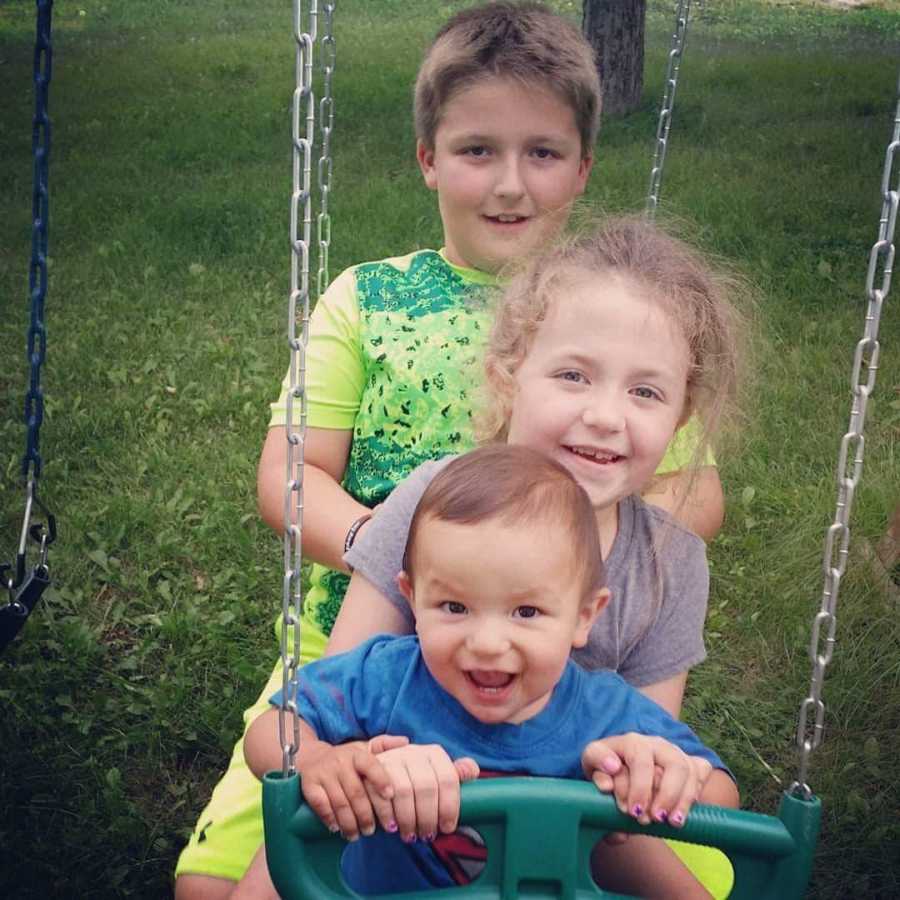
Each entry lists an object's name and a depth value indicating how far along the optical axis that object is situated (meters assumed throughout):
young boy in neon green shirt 2.32
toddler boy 1.48
